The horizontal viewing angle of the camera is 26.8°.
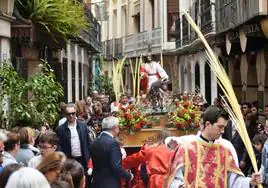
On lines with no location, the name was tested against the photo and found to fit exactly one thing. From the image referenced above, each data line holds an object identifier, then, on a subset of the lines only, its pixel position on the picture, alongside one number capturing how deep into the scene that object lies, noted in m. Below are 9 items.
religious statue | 12.38
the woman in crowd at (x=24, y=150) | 6.00
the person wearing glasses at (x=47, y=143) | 5.81
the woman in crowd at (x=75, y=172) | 4.12
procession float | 10.14
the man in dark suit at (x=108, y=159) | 6.88
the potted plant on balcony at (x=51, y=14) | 11.67
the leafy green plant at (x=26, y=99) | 8.52
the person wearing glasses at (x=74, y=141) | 8.12
